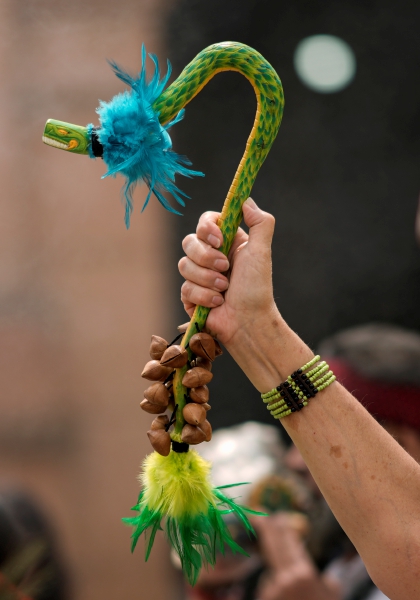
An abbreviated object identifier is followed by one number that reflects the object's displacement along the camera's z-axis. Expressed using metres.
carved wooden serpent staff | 2.77
